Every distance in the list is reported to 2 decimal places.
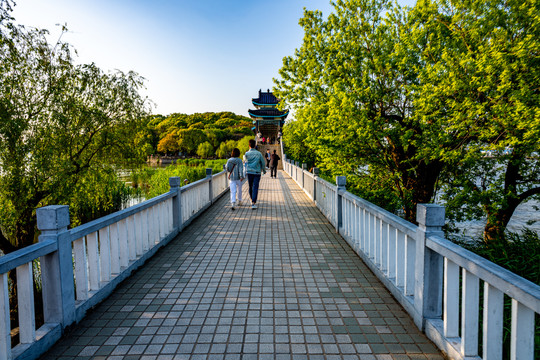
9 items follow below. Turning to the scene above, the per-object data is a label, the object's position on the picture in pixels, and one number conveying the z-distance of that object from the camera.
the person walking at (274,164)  19.47
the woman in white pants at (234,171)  8.97
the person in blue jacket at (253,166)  8.98
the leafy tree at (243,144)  51.45
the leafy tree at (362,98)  7.51
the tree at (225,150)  69.21
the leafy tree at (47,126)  6.53
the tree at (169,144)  72.75
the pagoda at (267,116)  46.59
